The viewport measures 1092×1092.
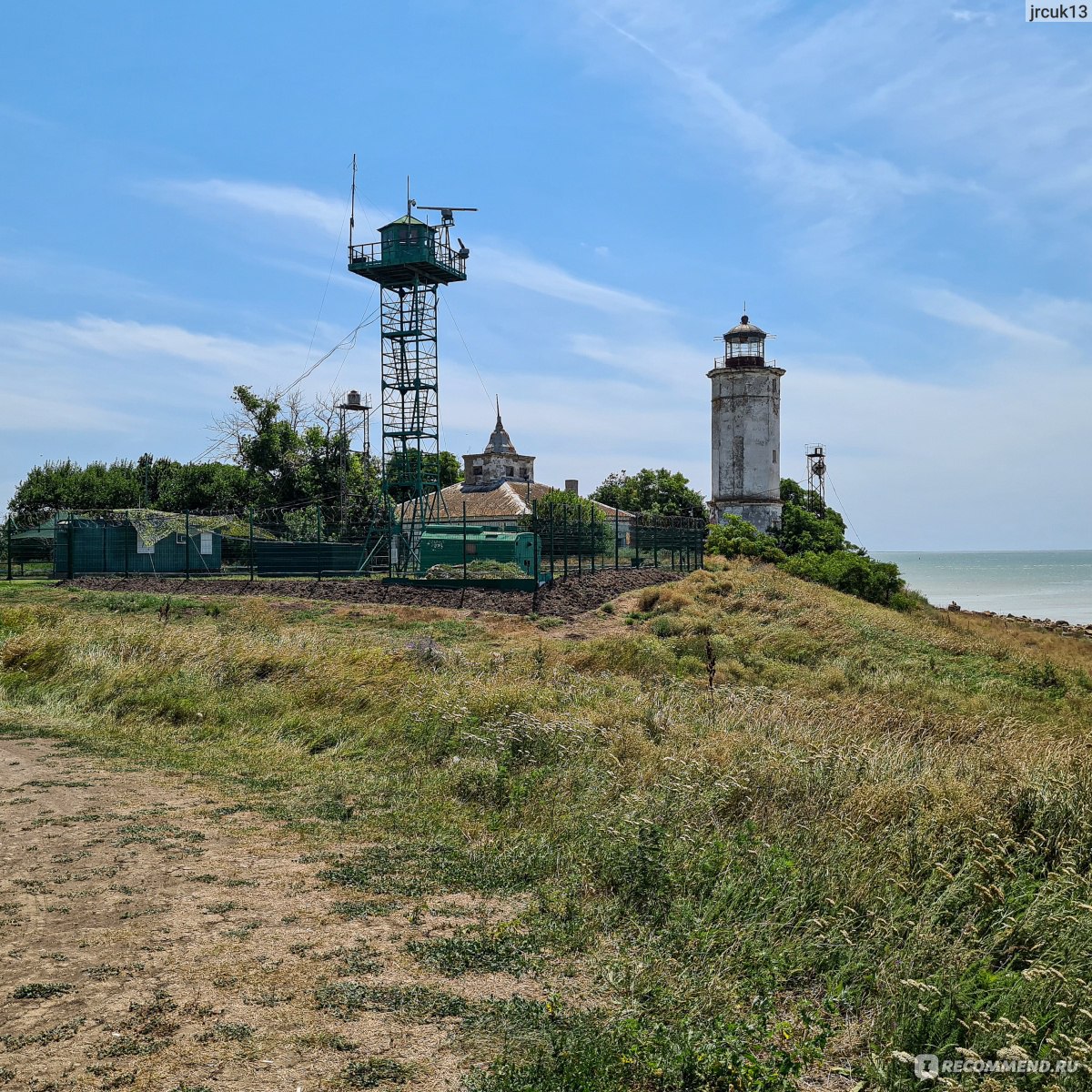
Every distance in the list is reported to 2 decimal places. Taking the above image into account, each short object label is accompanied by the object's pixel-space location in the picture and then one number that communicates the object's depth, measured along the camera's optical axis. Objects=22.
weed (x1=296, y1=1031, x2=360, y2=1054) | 3.95
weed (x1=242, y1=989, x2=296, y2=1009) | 4.30
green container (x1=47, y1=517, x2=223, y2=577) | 32.44
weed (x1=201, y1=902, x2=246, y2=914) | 5.38
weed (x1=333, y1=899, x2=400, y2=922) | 5.38
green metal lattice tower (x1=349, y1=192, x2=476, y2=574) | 37.84
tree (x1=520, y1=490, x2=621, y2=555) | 30.39
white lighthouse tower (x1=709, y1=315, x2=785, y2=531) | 53.41
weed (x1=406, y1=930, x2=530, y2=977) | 4.76
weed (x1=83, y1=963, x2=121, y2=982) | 4.52
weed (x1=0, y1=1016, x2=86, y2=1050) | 3.90
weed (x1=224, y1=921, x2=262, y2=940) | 5.05
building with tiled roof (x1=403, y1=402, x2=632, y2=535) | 50.72
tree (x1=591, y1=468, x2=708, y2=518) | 58.88
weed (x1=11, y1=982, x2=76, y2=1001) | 4.31
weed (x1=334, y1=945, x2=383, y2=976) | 4.68
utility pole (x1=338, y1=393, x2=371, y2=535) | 48.53
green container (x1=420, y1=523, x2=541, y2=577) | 29.78
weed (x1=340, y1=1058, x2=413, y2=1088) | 3.71
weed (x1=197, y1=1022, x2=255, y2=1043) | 3.99
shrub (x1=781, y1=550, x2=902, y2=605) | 36.38
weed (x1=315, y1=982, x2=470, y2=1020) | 4.29
